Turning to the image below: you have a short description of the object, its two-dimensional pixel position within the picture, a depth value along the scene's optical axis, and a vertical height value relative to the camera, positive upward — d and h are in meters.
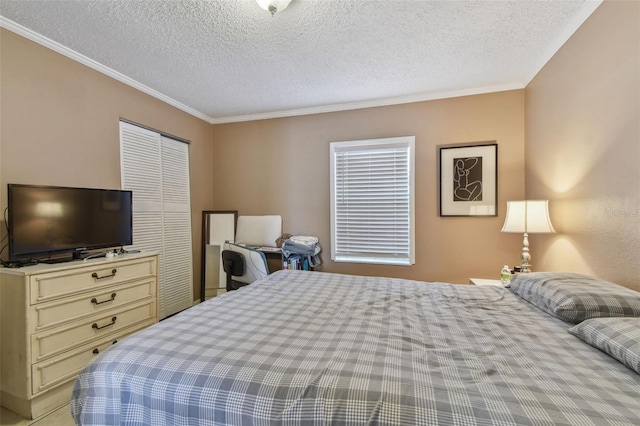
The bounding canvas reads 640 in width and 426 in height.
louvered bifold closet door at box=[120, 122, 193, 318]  2.88 +0.09
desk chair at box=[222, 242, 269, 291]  2.98 -0.57
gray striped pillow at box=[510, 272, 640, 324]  1.22 -0.43
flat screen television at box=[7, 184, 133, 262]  1.83 -0.06
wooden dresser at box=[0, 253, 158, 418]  1.71 -0.77
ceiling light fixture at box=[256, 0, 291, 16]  1.64 +1.24
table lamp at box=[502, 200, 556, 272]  2.19 -0.08
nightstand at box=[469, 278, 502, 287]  2.53 -0.68
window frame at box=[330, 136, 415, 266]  3.22 +0.22
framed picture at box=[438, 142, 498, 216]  2.97 +0.33
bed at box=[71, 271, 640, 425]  0.78 -0.56
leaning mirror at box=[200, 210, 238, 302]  3.79 -0.45
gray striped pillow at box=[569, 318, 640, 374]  0.92 -0.48
